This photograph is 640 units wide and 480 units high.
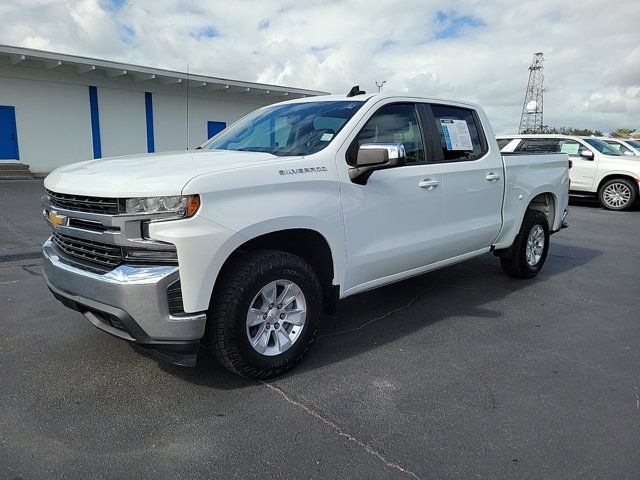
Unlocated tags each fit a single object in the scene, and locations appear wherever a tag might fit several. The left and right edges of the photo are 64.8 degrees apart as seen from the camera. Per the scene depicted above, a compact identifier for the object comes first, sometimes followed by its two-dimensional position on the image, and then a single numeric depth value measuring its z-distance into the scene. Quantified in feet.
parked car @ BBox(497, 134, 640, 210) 42.22
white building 55.98
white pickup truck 9.20
